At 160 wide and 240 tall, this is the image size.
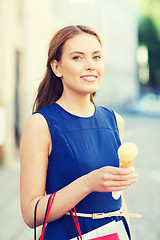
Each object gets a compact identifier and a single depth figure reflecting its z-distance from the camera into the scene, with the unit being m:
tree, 44.38
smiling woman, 1.62
